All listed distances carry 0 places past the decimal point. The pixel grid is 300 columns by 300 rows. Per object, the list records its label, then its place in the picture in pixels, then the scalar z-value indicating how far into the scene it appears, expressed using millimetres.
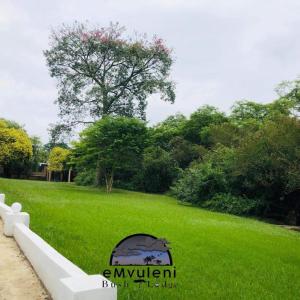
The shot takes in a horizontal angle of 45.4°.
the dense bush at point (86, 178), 27919
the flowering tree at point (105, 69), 24297
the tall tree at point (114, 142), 20406
